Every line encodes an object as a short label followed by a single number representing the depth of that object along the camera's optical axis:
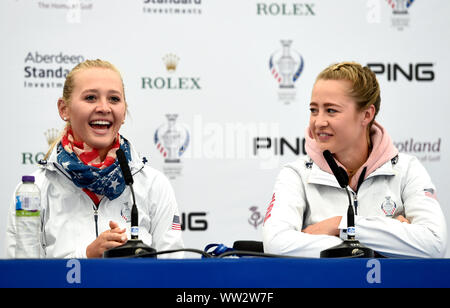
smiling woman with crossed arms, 9.91
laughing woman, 9.84
